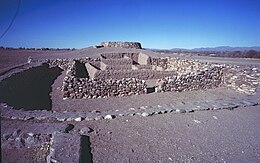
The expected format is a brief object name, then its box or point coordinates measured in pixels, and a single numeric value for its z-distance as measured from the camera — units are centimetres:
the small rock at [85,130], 603
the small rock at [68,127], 598
